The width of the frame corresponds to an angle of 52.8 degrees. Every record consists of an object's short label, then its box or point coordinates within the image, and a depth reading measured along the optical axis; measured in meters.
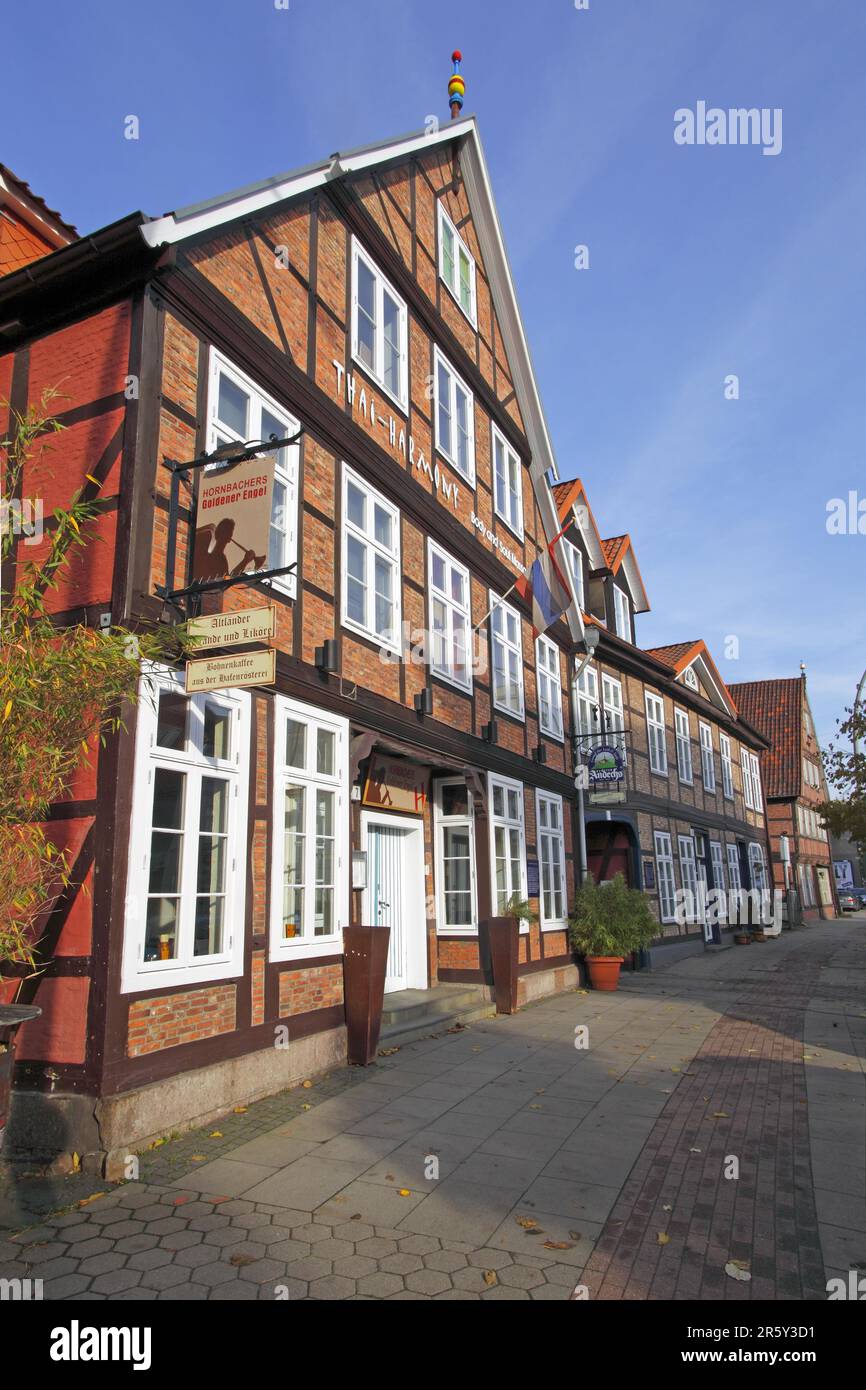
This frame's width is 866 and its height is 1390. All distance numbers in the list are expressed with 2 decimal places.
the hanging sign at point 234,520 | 6.45
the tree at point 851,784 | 15.48
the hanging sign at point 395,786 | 10.05
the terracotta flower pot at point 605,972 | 14.91
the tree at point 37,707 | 4.36
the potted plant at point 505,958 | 11.37
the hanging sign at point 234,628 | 5.88
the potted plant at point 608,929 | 14.83
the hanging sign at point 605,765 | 16.25
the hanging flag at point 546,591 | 12.62
